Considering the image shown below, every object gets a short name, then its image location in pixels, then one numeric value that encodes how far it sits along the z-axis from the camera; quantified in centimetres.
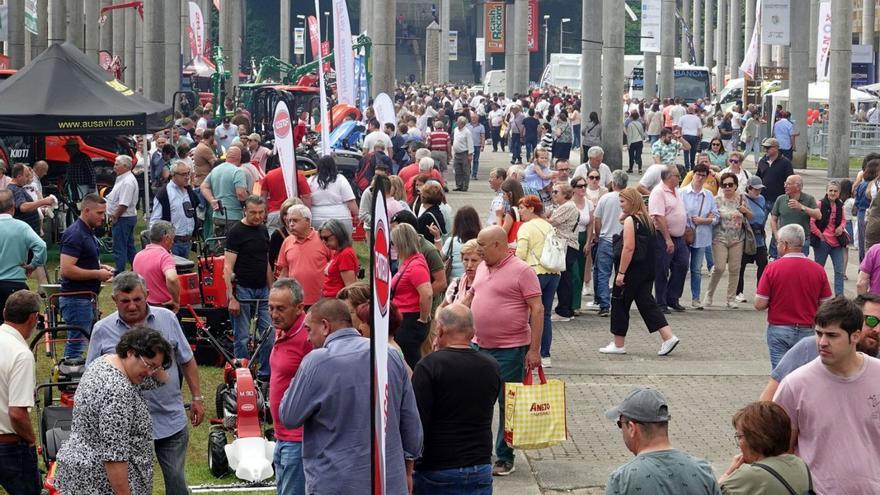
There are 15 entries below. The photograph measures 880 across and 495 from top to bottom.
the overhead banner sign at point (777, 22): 4469
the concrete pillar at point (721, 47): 9251
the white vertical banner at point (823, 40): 5106
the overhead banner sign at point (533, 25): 9275
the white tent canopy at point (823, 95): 5543
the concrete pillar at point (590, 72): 4372
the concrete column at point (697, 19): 10338
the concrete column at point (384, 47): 3747
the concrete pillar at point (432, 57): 11769
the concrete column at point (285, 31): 10356
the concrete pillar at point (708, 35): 10081
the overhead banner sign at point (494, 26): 8525
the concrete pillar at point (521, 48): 6304
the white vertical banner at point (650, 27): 5262
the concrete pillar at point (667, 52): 6156
